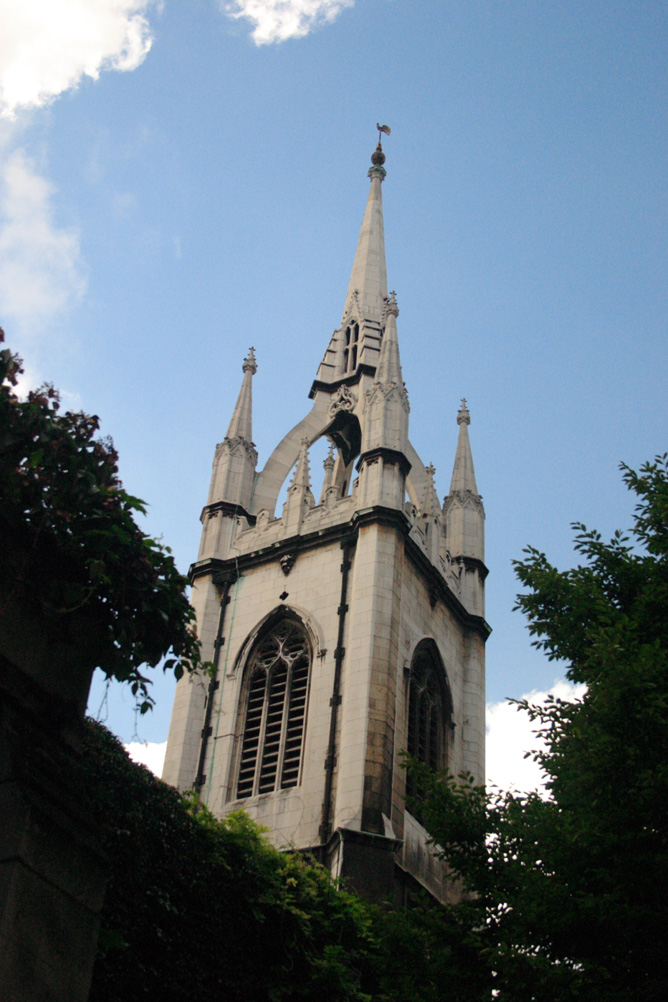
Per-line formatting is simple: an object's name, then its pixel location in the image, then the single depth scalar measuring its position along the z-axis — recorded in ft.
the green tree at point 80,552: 27.84
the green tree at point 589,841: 38.06
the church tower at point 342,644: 92.27
